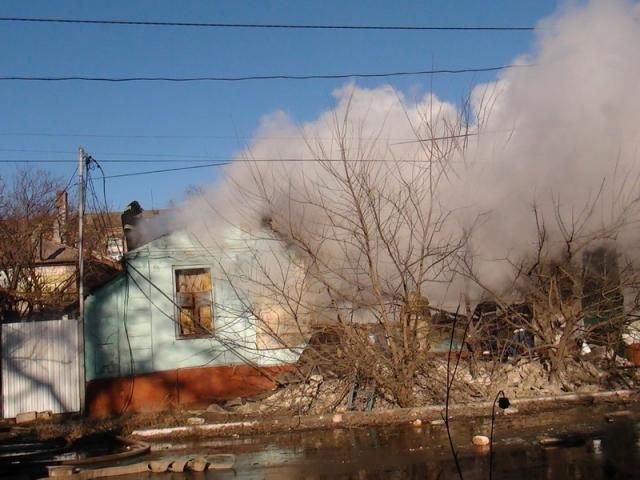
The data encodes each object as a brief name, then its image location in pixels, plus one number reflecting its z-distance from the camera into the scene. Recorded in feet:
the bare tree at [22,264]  63.93
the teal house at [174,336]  46.57
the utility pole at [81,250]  45.03
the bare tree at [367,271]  40.81
